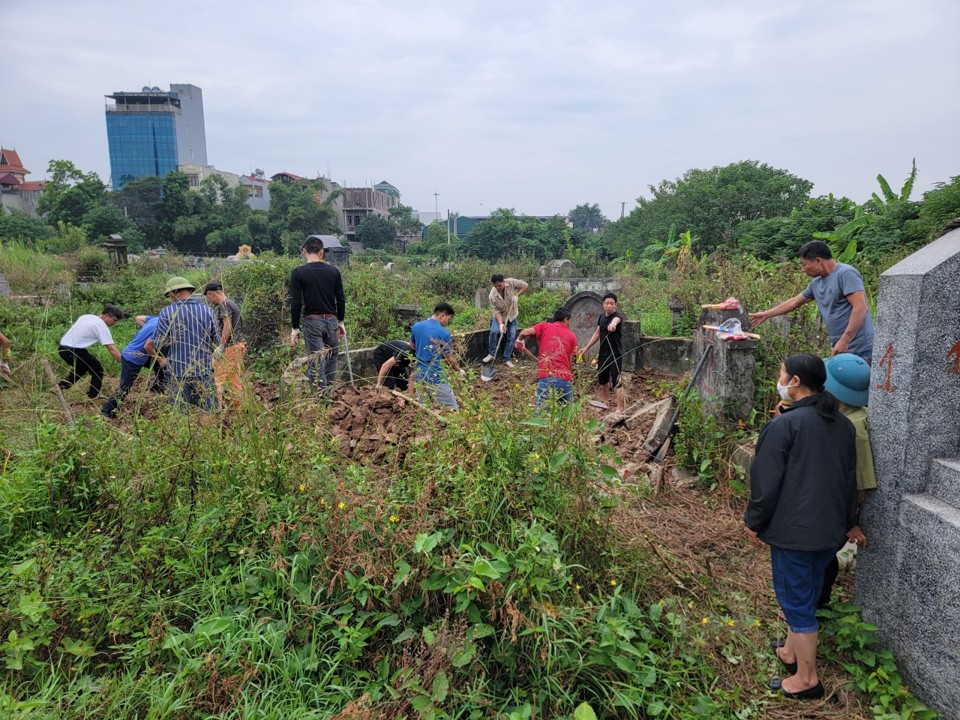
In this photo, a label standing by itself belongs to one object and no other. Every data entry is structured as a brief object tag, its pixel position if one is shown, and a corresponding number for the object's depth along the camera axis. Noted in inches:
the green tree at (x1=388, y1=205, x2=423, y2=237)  2933.8
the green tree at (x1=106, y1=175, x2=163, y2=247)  1823.3
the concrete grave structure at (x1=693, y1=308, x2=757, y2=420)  193.8
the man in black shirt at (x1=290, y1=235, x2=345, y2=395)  228.7
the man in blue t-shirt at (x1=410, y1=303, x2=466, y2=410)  140.7
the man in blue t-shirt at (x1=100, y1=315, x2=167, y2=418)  217.4
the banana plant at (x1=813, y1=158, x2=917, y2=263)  486.9
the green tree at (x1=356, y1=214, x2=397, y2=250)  2503.7
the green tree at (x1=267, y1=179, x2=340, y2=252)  1878.7
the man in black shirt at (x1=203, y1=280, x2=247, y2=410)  138.3
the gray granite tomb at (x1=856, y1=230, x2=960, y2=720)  94.6
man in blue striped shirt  183.3
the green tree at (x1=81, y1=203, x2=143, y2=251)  1578.5
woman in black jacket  99.6
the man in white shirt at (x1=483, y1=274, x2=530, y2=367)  345.4
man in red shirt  205.8
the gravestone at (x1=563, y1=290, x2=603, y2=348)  367.2
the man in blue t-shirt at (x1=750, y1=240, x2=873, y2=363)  150.9
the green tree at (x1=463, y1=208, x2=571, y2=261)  1658.5
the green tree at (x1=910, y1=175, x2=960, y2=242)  410.3
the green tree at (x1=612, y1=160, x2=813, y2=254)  1148.5
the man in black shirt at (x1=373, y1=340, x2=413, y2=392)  218.5
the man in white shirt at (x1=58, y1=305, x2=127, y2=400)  249.6
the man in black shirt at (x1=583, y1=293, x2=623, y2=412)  262.8
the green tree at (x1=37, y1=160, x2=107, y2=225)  1701.5
